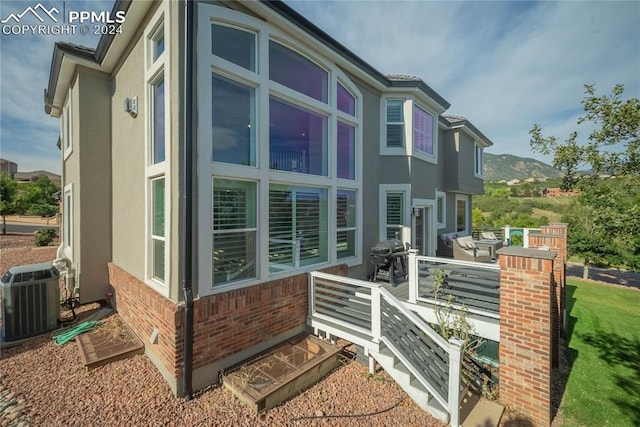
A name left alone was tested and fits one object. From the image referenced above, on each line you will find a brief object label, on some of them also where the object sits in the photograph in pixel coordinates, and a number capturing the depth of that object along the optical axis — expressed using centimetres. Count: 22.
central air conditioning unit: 568
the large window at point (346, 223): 750
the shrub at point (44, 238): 1905
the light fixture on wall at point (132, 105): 581
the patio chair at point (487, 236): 1645
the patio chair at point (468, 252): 1126
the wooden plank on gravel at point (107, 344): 485
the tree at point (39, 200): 2815
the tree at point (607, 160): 851
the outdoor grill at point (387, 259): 782
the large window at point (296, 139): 577
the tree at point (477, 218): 2642
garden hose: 562
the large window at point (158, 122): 515
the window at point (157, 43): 506
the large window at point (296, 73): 579
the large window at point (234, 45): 479
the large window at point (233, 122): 480
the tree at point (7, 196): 2467
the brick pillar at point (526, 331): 398
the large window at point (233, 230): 474
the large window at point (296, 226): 572
